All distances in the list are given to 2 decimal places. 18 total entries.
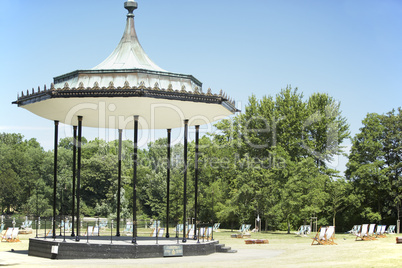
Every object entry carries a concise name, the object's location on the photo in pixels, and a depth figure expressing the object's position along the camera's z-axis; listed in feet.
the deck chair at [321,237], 103.14
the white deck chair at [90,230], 99.76
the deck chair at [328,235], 103.55
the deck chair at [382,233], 132.08
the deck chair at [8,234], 104.27
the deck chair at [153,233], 96.94
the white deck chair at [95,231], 98.22
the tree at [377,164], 188.24
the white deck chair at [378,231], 130.55
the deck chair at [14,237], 104.00
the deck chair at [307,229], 150.00
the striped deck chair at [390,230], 159.18
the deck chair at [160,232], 96.36
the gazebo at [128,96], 67.21
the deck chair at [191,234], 98.88
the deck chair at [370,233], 120.28
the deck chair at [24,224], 157.76
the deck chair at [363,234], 118.42
